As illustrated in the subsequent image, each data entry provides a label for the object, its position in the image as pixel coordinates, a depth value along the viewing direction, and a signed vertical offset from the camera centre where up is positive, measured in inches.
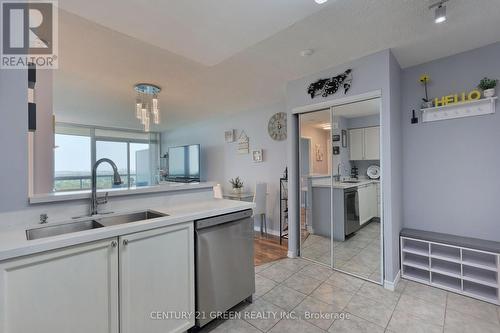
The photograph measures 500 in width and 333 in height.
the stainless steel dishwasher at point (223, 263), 65.1 -30.0
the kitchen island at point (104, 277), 40.2 -23.0
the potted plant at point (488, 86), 83.3 +30.1
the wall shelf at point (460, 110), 85.0 +23.0
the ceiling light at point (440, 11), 62.1 +43.8
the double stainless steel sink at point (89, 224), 53.4 -14.5
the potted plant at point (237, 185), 168.9 -13.0
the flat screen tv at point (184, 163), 223.8 +6.8
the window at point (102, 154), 226.4 +19.8
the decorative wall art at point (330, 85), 98.9 +39.1
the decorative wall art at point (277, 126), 157.2 +30.5
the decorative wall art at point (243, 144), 182.4 +21.1
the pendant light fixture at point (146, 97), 123.7 +46.0
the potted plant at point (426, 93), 97.8 +33.0
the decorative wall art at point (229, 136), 194.5 +29.5
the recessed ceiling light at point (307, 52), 89.4 +47.4
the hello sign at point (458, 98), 86.5 +27.7
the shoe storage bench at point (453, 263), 80.5 -39.7
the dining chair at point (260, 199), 156.2 -21.9
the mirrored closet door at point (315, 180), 113.1 -6.7
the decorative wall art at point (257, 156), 171.8 +10.0
